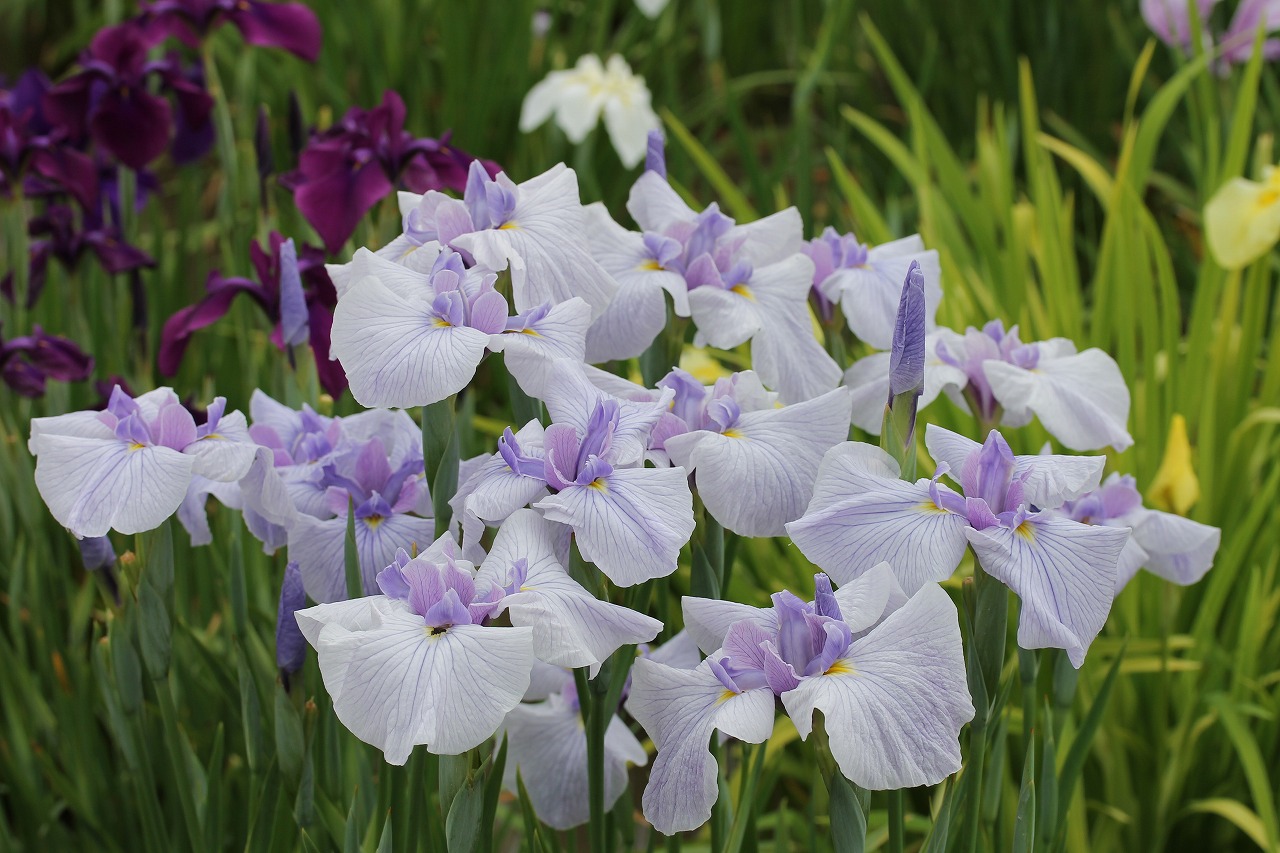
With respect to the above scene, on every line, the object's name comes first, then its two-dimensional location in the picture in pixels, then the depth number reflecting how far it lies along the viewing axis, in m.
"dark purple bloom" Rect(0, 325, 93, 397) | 1.86
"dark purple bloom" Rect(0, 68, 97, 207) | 2.10
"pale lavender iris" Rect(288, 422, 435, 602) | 1.55
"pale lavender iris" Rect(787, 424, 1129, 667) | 1.44
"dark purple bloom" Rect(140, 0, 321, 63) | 2.27
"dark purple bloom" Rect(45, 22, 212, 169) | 2.11
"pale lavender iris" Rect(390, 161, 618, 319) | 1.51
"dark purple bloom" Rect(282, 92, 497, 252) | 1.82
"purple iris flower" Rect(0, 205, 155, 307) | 2.04
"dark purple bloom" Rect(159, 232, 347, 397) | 1.74
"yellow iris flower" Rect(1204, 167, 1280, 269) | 2.05
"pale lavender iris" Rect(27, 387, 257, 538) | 1.49
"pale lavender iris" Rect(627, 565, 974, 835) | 1.39
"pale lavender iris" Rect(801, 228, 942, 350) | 1.62
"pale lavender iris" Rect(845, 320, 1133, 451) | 1.60
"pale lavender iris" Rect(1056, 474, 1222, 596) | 1.61
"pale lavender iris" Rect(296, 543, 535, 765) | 1.38
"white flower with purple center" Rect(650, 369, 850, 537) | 1.47
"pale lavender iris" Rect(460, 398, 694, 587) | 1.43
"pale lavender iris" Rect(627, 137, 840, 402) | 1.57
